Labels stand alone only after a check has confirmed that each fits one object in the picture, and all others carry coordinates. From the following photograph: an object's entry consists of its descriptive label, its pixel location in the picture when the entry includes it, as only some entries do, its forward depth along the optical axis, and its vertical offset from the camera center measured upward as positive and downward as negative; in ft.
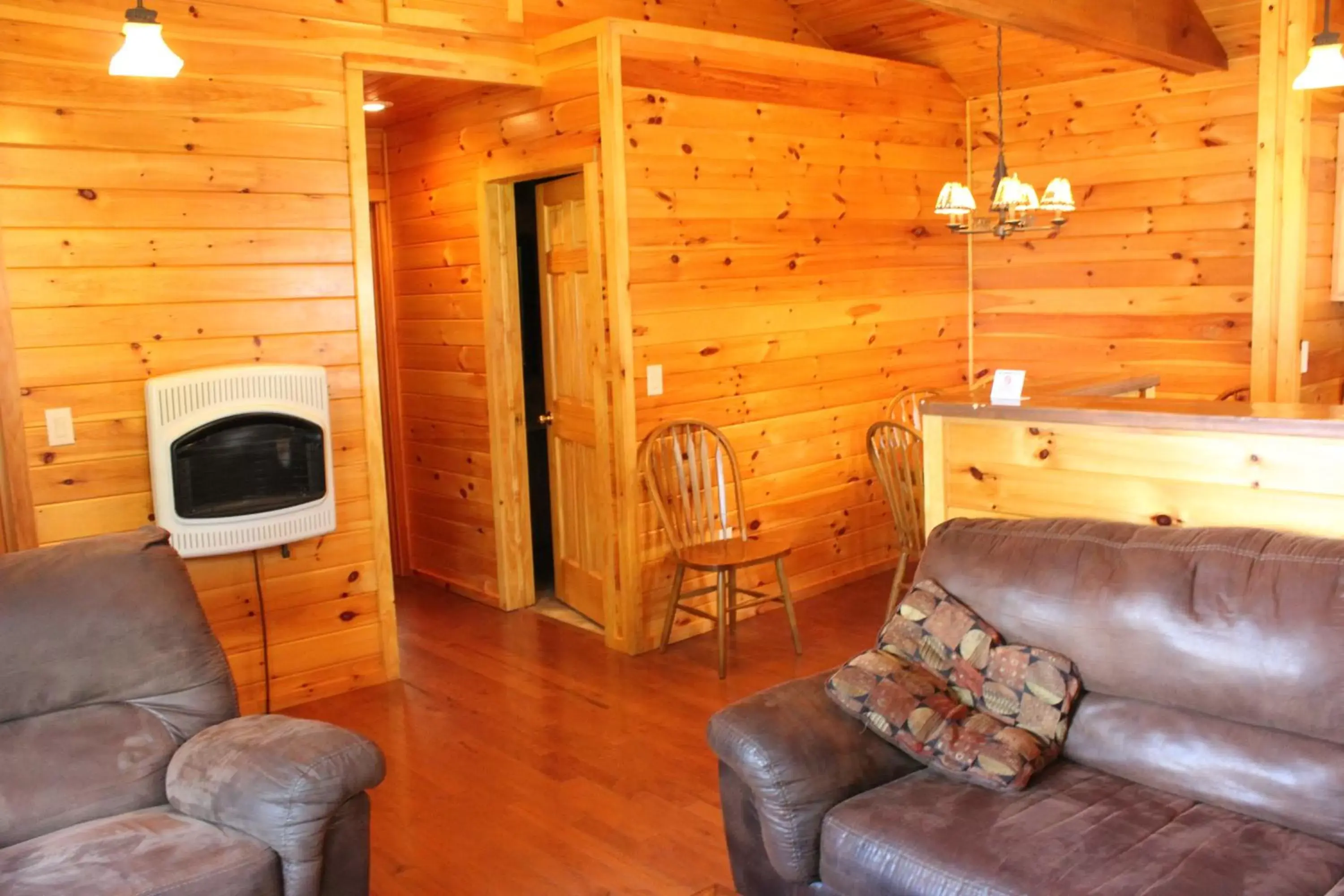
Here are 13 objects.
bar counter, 8.85 -1.39
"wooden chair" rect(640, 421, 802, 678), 14.93 -2.71
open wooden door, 16.07 -1.12
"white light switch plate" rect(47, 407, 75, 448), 11.96 -0.97
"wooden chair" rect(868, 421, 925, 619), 15.23 -2.27
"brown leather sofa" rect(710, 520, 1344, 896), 7.12 -3.07
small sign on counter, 10.93 -0.85
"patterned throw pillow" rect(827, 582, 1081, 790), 8.16 -2.83
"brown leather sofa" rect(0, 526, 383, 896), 7.59 -2.96
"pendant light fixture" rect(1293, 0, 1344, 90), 11.27 +2.07
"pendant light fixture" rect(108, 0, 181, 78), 9.57 +2.20
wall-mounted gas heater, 12.26 -1.40
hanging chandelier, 14.16 +1.14
